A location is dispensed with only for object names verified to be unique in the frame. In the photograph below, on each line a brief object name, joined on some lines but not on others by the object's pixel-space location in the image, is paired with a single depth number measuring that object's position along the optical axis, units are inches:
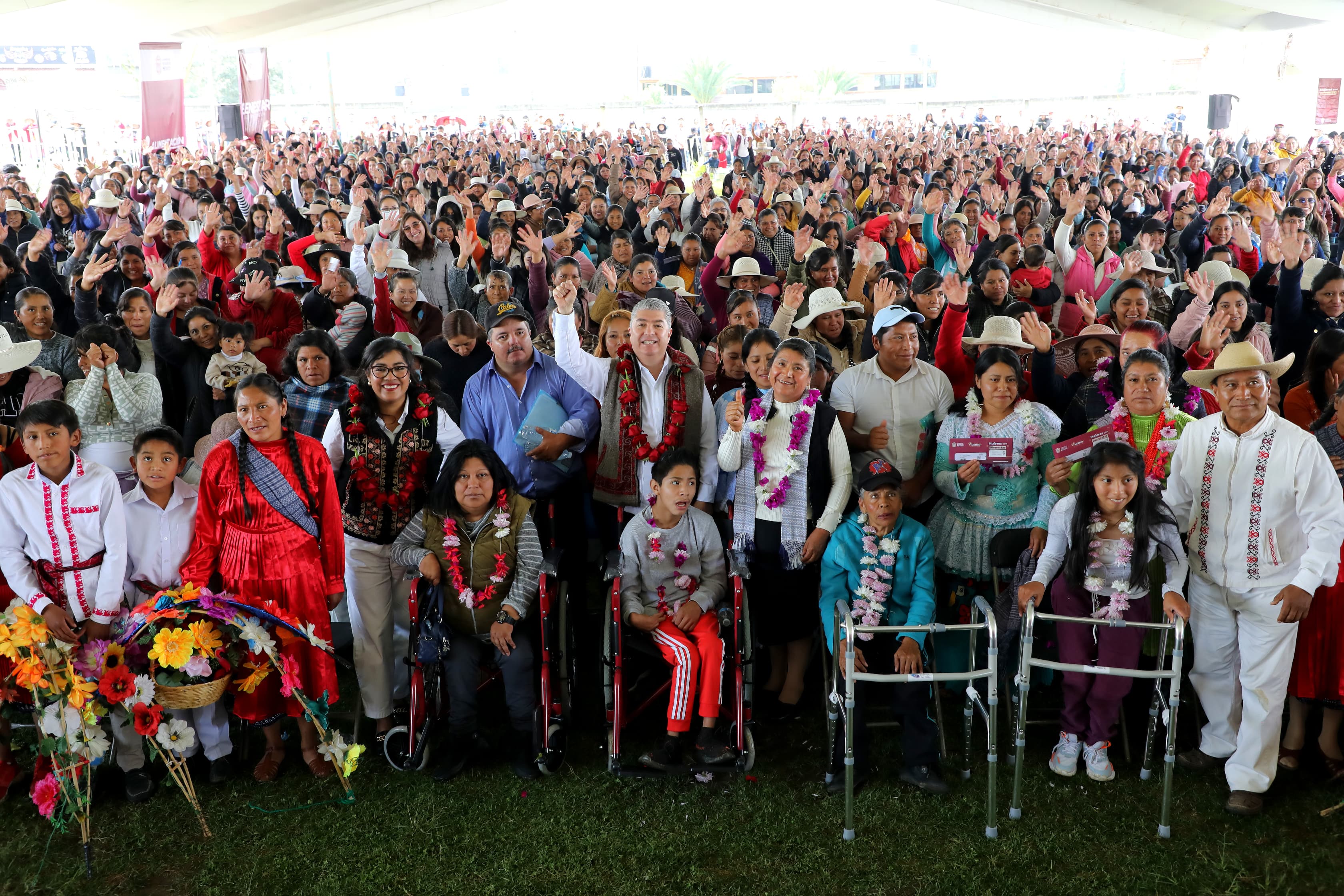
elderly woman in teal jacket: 151.9
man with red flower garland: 176.4
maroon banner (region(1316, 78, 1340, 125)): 1085.1
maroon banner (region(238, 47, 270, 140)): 941.8
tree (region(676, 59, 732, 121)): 2487.7
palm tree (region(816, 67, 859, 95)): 2544.3
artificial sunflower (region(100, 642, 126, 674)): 135.5
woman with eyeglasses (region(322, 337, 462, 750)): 164.1
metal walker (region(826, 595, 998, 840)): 134.3
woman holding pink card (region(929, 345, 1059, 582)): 163.5
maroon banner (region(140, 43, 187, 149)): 729.0
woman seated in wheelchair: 155.9
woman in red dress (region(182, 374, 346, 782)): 150.6
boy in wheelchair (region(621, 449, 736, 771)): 154.9
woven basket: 134.2
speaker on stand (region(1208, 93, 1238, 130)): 1252.5
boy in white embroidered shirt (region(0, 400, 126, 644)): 145.2
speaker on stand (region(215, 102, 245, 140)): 948.6
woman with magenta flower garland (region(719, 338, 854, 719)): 165.3
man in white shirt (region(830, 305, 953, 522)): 178.4
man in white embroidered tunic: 136.6
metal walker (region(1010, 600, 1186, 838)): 131.6
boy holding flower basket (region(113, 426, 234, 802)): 151.9
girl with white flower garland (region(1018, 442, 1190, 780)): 141.9
